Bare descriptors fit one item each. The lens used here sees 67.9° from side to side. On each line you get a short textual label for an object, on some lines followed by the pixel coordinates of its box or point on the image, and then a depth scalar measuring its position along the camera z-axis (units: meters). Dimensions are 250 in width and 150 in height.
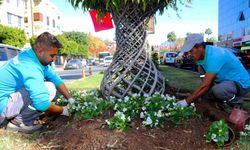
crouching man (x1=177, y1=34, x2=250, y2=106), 2.37
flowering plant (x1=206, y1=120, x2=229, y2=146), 1.82
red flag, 3.03
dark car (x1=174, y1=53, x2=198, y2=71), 14.45
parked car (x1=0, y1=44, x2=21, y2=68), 6.07
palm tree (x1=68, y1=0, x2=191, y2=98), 2.61
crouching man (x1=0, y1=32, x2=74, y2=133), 2.18
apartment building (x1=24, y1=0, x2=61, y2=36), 32.04
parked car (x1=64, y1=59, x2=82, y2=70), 25.18
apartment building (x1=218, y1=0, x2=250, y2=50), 29.90
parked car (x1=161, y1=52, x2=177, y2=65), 21.31
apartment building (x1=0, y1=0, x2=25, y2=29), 23.06
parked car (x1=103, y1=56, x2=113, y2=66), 26.24
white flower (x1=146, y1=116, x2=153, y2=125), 1.99
